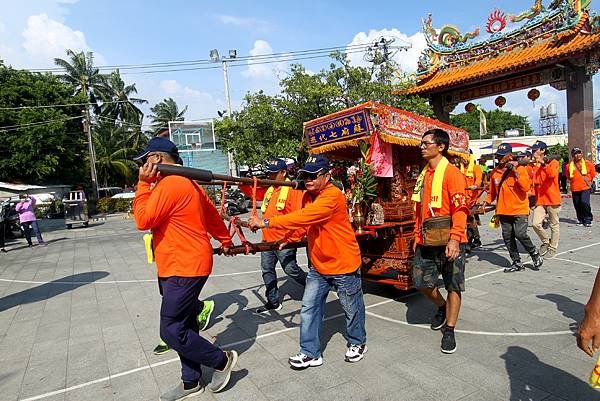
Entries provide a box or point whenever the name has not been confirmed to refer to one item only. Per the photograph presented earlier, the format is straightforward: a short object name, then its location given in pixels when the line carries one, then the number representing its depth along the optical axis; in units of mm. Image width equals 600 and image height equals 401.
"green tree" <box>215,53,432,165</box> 18266
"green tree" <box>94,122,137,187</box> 34812
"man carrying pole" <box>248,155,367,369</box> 3211
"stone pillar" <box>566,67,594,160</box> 13898
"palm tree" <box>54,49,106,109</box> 36031
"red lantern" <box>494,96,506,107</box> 16284
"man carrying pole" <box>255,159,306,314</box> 4586
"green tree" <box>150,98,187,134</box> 44812
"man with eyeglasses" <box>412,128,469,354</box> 3418
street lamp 27688
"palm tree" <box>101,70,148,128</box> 39406
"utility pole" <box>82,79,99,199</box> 27878
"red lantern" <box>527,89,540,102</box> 15391
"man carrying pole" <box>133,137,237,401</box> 2707
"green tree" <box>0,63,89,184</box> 24938
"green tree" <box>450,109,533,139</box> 55688
